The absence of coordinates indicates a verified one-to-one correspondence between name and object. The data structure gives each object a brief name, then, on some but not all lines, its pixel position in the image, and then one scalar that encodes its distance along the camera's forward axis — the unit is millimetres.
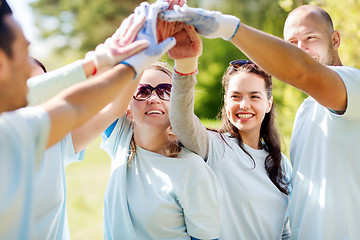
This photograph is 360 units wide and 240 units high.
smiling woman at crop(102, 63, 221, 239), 2217
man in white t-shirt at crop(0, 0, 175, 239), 1307
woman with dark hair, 2271
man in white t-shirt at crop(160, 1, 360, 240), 2018
